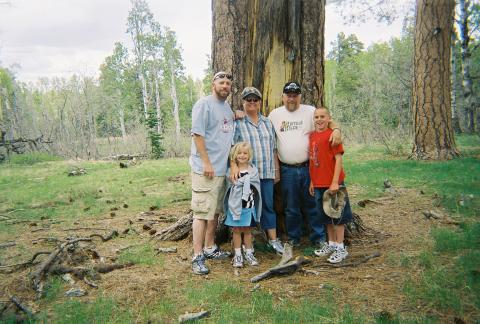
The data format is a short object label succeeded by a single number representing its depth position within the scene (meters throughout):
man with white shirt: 4.41
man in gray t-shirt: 4.04
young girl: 4.07
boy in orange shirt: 4.12
